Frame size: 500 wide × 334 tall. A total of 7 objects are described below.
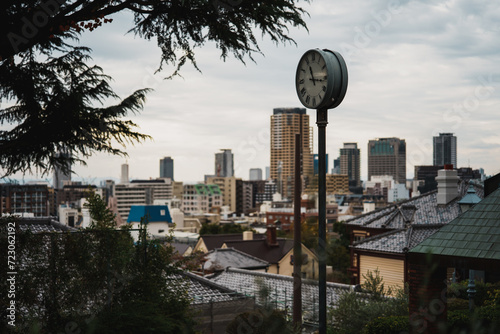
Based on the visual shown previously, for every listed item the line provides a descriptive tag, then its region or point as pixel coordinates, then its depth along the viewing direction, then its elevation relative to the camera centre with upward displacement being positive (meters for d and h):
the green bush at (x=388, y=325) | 9.11 -2.77
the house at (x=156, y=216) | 86.38 -7.00
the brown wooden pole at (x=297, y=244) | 12.81 -1.84
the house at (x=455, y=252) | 7.29 -1.14
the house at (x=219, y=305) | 14.35 -3.87
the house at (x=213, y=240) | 46.28 -6.12
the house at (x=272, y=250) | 40.78 -6.24
